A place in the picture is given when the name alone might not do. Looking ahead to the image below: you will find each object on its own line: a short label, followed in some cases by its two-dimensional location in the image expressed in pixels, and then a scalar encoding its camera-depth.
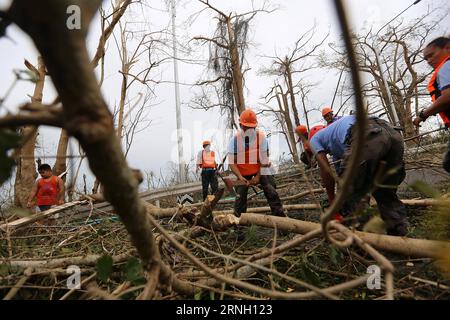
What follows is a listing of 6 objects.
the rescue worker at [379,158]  2.67
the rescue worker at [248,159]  3.89
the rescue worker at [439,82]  2.41
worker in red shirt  5.36
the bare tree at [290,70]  17.77
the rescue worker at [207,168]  8.16
